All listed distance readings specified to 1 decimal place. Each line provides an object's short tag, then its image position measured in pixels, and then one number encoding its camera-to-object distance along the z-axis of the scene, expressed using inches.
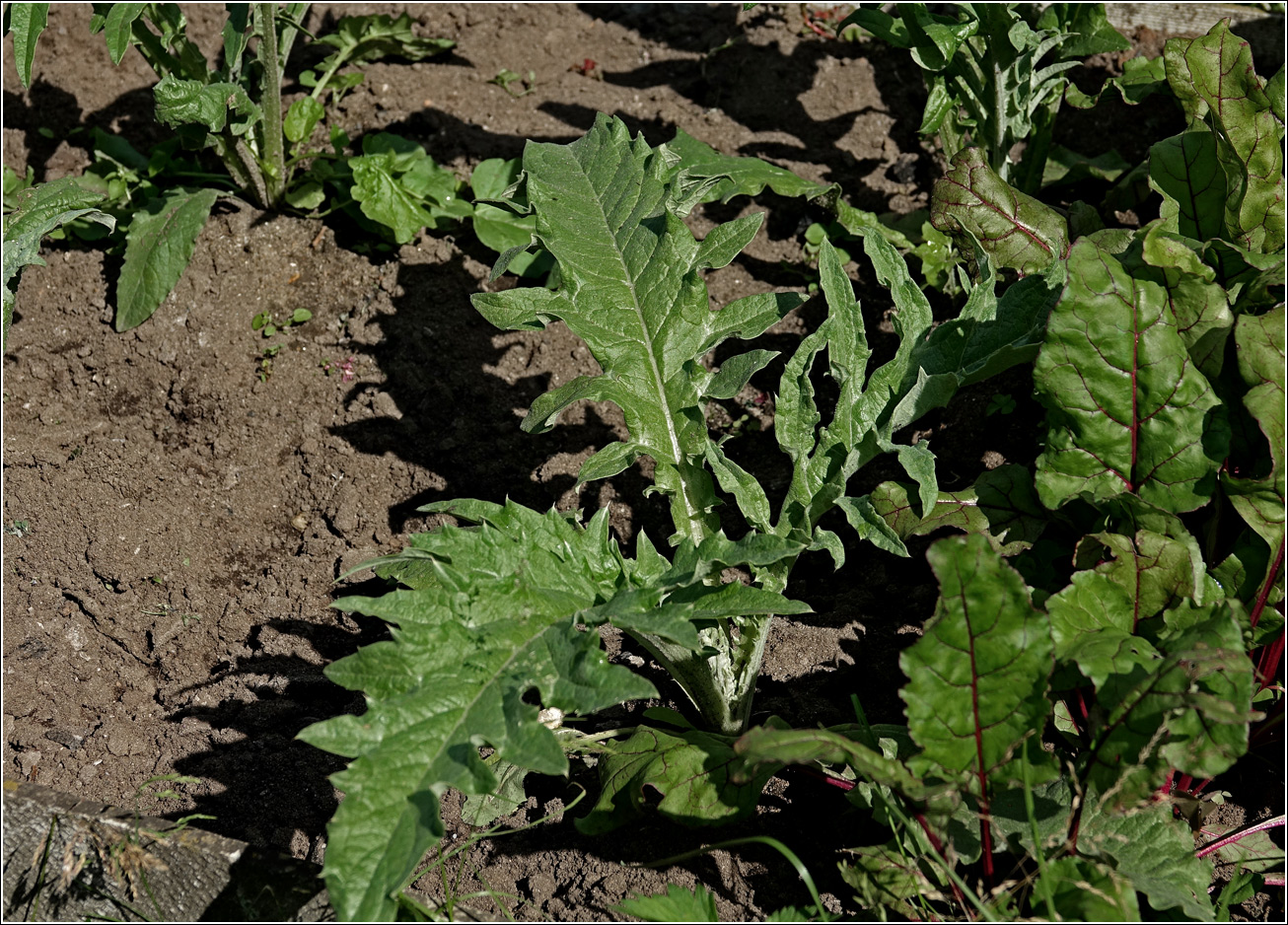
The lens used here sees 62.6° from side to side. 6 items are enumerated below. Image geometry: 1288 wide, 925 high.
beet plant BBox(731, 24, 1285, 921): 67.4
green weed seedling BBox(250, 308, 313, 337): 124.2
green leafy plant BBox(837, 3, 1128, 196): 110.1
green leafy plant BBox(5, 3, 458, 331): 119.7
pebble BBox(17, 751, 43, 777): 89.7
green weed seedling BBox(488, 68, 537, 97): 147.2
